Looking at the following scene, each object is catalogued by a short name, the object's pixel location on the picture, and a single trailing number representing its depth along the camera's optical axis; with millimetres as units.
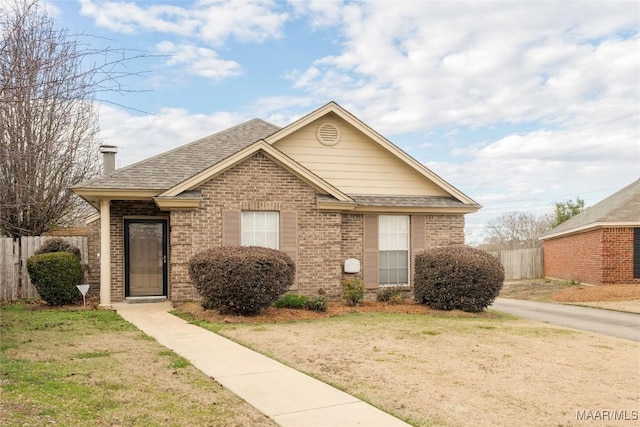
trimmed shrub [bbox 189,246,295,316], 11883
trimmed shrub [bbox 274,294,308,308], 13797
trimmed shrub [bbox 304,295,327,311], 13578
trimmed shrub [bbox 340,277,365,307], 14969
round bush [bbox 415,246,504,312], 13906
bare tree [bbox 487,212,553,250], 49438
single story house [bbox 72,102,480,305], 14289
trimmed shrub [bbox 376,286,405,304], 15820
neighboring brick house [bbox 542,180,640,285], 22203
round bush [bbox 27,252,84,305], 14531
